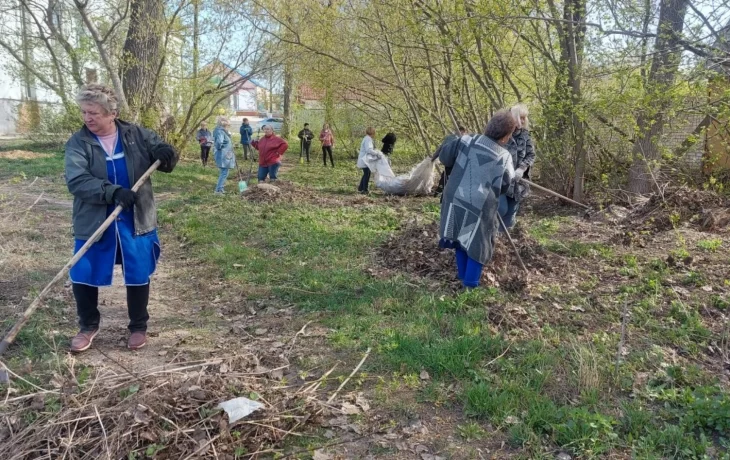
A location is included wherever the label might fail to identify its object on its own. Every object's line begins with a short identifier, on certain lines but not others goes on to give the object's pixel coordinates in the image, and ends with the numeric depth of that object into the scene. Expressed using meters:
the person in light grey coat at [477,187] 4.59
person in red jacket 11.84
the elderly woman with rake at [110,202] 3.54
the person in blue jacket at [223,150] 11.28
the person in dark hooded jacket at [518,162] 5.36
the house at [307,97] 22.23
